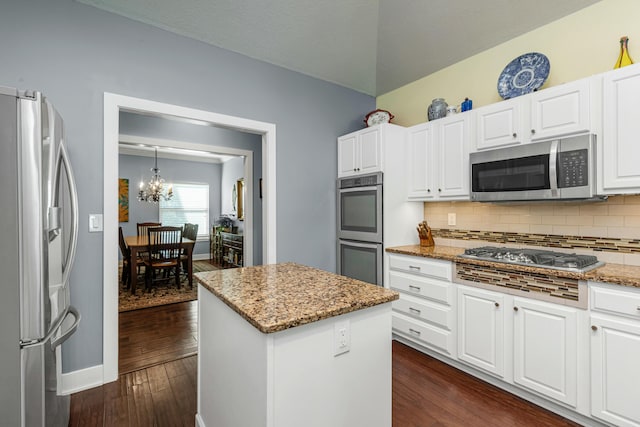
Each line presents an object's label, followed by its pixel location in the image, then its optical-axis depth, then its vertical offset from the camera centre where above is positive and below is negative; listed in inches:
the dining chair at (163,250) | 173.2 -21.2
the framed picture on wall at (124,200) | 262.2 +12.5
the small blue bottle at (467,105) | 103.3 +37.8
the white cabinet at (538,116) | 73.7 +26.7
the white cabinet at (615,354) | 59.8 -29.1
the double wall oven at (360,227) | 114.0 -5.5
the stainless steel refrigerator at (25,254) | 44.1 -6.0
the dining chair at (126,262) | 179.0 -29.7
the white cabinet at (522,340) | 68.4 -32.4
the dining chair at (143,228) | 213.0 -10.3
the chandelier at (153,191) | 220.4 +18.0
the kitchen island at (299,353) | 39.1 -20.5
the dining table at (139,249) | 167.9 -20.6
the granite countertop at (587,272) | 61.4 -13.2
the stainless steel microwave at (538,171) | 72.9 +11.6
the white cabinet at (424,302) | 92.7 -29.3
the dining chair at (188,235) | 196.8 -14.8
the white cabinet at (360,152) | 115.2 +25.4
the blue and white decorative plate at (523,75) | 87.5 +42.2
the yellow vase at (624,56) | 74.4 +39.2
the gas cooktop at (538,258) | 70.5 -11.6
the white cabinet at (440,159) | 100.5 +19.8
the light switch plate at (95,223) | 83.5 -2.5
